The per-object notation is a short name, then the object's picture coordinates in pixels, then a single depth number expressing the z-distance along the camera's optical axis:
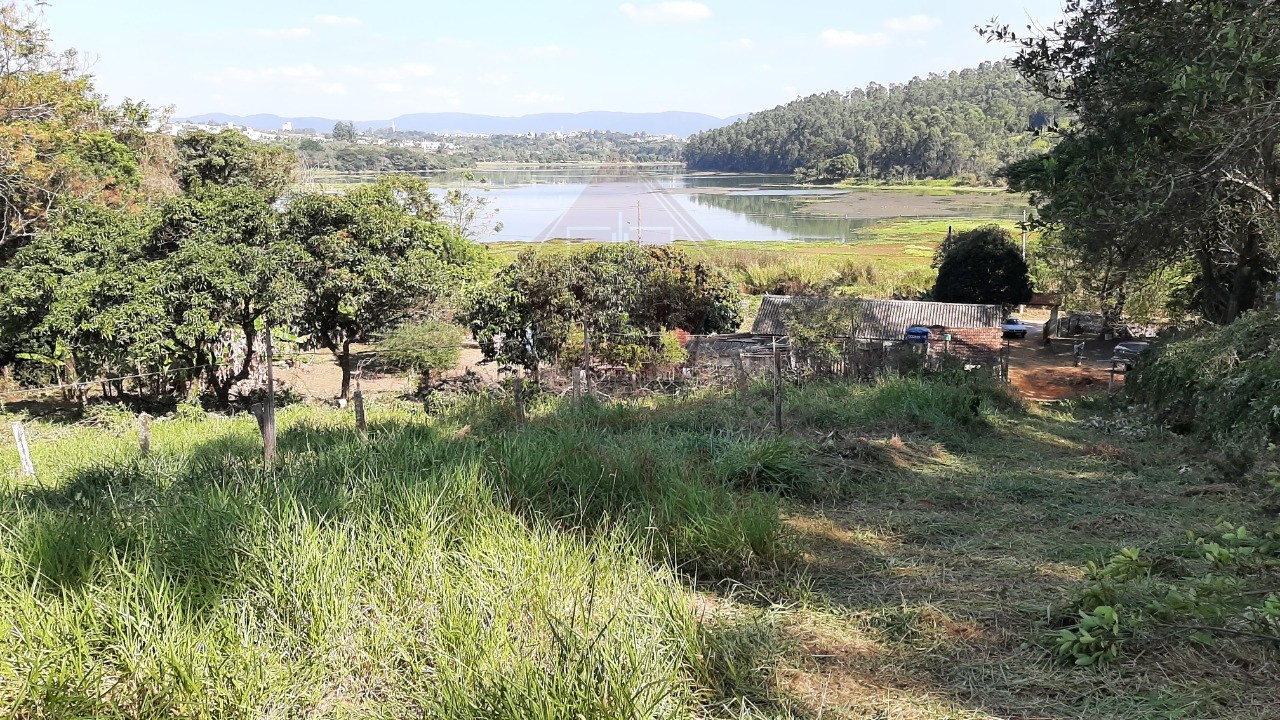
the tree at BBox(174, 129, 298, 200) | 31.00
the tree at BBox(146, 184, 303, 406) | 16.06
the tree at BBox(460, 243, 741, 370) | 20.55
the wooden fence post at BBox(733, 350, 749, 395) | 10.69
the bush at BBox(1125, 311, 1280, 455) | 7.34
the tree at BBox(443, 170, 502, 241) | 35.78
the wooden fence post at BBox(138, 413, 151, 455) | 7.68
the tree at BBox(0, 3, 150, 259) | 16.67
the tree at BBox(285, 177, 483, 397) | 18.17
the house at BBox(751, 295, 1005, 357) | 25.08
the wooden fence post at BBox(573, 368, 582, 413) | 8.88
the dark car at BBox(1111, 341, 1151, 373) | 23.82
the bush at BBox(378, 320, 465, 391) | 20.53
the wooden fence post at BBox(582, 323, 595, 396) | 12.69
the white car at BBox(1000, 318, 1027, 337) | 29.70
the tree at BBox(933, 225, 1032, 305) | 32.50
